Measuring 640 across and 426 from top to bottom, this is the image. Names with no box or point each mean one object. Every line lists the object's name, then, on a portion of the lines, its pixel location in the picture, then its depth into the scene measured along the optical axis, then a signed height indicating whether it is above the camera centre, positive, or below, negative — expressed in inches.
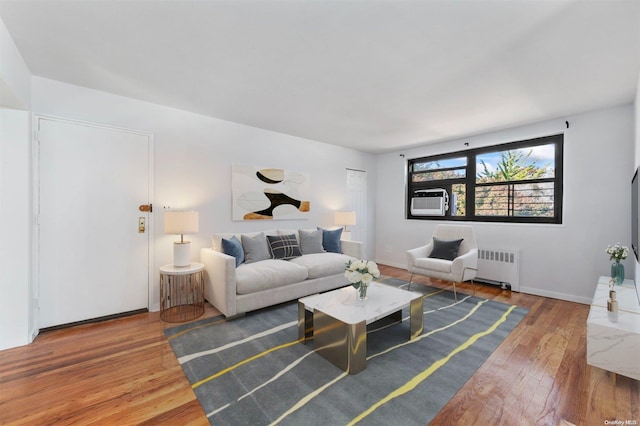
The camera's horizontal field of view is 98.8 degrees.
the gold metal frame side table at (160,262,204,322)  116.1 -39.6
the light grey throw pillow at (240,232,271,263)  137.5 -20.1
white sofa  112.7 -31.5
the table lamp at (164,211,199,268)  117.5 -8.4
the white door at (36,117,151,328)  103.2 -5.4
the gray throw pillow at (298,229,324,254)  160.4 -19.0
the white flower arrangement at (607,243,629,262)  112.7 -16.4
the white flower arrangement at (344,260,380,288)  95.7 -22.0
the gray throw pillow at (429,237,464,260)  154.2 -21.8
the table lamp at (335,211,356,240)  191.8 -6.2
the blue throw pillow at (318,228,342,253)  169.5 -19.2
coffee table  77.8 -33.9
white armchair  137.8 -25.6
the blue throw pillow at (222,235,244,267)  128.4 -18.8
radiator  154.9 -32.3
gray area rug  62.6 -45.7
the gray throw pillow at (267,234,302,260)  146.3 -20.2
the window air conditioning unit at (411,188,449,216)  192.7 +6.5
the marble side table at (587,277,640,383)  68.9 -33.3
